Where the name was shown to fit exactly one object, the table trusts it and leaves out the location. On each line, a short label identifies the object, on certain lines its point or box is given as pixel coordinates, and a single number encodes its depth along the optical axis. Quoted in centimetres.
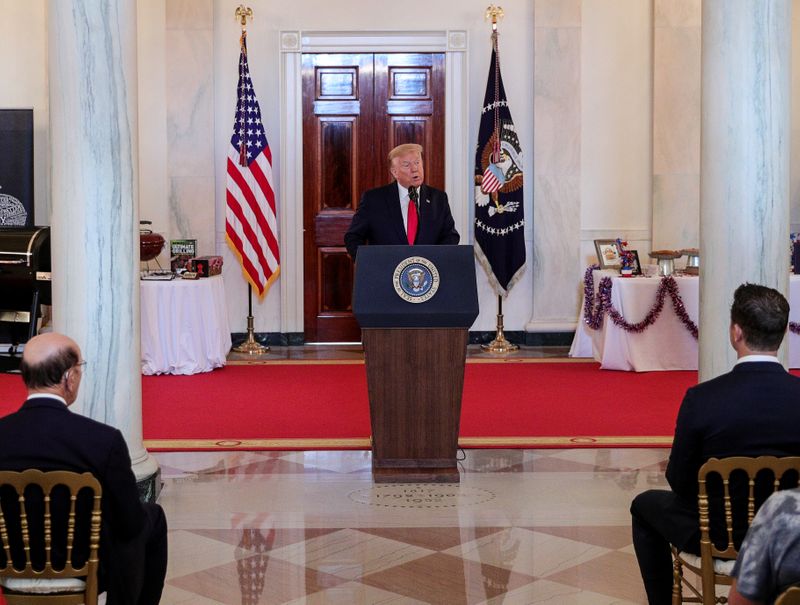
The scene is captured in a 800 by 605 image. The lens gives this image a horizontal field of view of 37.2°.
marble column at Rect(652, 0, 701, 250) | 1152
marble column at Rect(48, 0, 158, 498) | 506
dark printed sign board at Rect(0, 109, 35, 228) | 1116
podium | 599
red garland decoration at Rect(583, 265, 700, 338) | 1005
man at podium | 671
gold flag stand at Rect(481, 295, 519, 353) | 1140
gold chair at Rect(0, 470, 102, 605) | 304
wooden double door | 1174
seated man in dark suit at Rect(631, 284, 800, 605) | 330
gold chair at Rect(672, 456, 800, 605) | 315
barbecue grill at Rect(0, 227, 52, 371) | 966
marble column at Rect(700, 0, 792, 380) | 520
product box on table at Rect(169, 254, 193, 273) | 1058
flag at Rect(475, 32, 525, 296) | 1135
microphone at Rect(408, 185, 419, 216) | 668
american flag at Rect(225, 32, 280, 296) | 1111
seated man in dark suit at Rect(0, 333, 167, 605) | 316
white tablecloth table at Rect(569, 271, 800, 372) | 1006
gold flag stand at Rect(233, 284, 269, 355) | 1136
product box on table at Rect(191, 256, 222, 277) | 1034
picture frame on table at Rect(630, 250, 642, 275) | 1056
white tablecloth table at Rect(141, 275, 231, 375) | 985
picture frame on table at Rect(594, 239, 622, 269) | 1099
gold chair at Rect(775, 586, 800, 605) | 216
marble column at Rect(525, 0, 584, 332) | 1159
